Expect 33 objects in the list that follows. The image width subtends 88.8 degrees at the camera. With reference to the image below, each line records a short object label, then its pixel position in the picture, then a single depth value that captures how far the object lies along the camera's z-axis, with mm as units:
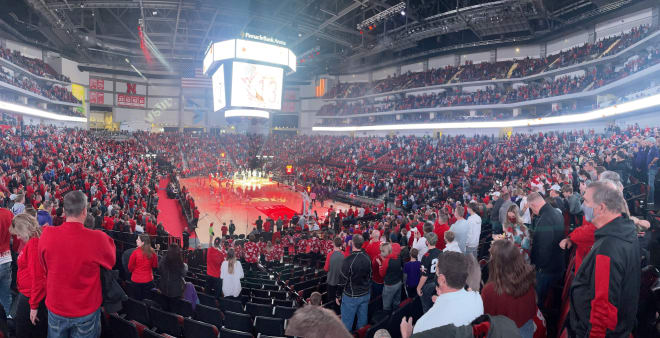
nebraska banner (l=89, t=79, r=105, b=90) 47156
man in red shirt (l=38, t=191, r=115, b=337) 2781
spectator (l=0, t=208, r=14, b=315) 4297
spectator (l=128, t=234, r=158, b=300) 5125
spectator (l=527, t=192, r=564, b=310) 3992
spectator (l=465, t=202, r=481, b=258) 6543
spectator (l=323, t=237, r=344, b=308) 5652
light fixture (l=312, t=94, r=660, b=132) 18134
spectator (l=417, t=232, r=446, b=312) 4133
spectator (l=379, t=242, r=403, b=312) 5336
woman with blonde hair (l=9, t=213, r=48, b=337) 2912
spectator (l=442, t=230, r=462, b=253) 5016
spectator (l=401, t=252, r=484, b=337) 2191
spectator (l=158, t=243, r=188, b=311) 4797
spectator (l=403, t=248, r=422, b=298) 5551
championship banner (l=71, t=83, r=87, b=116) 42312
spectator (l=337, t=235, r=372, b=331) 4965
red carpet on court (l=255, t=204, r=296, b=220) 20906
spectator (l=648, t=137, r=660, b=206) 8085
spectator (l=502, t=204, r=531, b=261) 5402
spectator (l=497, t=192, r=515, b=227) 7539
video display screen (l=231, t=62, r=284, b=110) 25938
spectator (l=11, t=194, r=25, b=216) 6749
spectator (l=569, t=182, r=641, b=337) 2441
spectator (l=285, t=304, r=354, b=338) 1660
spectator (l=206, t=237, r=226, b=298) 6777
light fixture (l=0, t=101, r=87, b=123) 26153
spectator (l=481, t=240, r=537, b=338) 2619
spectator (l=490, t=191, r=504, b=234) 8094
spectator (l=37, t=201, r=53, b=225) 5904
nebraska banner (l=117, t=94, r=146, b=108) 49625
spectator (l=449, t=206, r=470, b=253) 6113
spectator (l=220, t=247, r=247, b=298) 6137
